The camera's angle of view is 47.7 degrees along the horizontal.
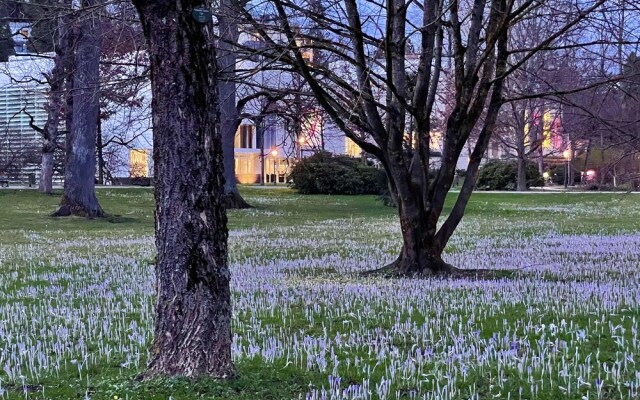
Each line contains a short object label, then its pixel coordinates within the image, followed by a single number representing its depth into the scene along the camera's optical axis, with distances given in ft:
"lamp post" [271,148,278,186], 231.79
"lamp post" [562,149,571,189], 187.73
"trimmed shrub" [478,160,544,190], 174.81
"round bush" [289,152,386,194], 146.00
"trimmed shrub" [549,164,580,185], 212.02
